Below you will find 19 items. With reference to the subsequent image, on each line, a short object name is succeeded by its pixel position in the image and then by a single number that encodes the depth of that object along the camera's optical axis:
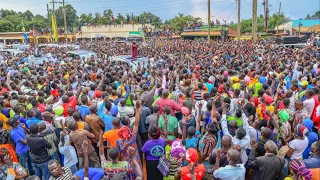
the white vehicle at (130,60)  14.32
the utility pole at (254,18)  24.60
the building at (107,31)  51.10
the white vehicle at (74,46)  27.80
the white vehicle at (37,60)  17.35
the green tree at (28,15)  90.70
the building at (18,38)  50.78
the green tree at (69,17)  82.19
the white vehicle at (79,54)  18.21
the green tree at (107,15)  69.30
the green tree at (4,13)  87.06
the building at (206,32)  41.28
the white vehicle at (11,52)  23.54
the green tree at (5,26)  62.34
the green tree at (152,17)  81.56
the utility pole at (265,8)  43.95
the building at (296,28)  40.49
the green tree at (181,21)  55.97
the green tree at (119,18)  70.06
